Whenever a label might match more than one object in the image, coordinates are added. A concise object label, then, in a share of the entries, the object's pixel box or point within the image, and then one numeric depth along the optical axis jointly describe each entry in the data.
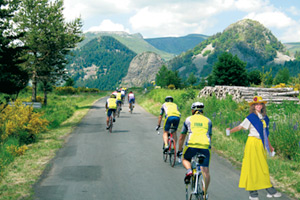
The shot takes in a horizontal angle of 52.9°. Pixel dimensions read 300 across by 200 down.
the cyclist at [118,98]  23.10
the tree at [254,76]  74.25
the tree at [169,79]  94.74
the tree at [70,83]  83.16
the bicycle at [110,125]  15.89
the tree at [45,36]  24.34
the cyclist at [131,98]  26.22
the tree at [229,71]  62.53
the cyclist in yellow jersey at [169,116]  9.32
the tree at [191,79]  156.00
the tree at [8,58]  16.78
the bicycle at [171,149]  9.07
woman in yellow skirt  5.65
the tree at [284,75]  122.09
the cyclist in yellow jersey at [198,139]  5.69
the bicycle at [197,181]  5.27
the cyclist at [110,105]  15.80
